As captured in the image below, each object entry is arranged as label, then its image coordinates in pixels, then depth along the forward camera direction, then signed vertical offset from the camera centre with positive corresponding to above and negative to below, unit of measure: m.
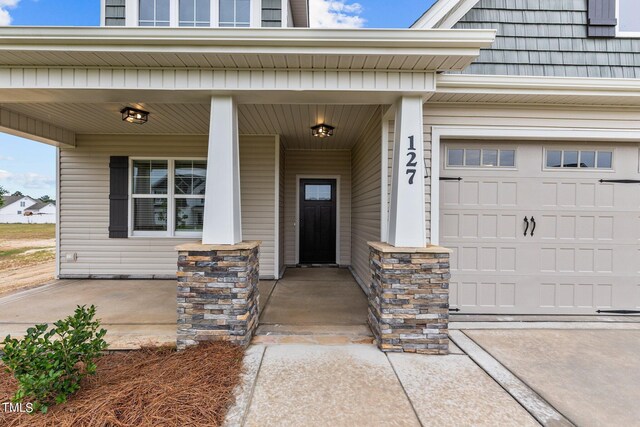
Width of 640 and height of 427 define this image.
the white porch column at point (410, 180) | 2.67 +0.29
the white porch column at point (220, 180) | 2.62 +0.27
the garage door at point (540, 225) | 3.45 -0.13
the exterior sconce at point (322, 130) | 4.24 +1.17
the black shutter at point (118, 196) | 5.00 +0.22
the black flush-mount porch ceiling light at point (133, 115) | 3.62 +1.16
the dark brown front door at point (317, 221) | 6.16 -0.20
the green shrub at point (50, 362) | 1.73 -0.95
